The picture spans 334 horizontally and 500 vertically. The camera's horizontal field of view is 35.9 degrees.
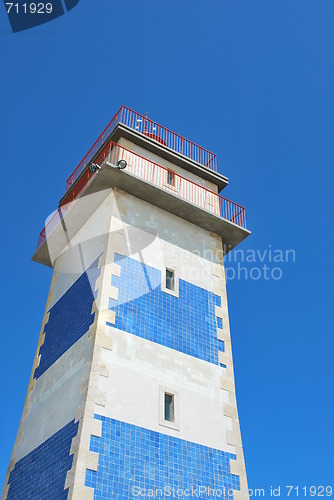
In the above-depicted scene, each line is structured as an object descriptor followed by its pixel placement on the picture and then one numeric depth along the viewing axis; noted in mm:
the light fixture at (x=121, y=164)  15648
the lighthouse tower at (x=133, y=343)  11664
